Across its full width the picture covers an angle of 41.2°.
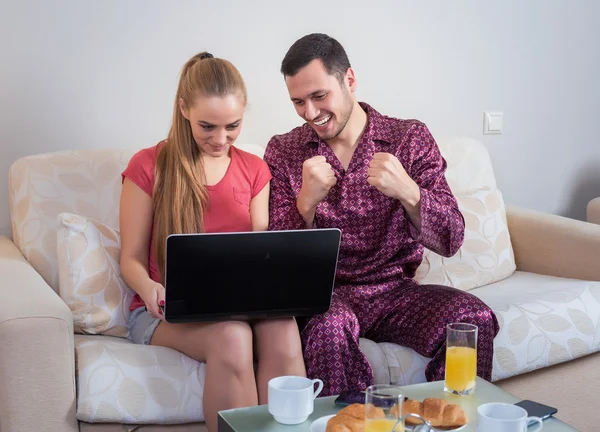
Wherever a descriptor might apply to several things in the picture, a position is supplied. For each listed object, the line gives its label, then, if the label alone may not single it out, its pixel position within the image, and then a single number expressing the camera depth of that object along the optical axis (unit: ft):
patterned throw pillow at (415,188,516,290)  7.81
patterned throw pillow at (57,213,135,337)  6.22
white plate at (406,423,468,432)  4.37
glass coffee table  4.42
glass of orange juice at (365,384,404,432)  3.89
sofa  5.30
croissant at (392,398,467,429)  4.40
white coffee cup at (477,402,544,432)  4.09
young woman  5.72
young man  6.07
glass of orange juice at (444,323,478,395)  4.85
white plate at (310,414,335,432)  4.33
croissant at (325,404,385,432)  4.14
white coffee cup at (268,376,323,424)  4.39
